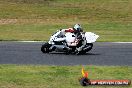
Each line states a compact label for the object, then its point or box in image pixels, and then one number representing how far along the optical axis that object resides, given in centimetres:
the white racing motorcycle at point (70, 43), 2272
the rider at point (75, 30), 2288
